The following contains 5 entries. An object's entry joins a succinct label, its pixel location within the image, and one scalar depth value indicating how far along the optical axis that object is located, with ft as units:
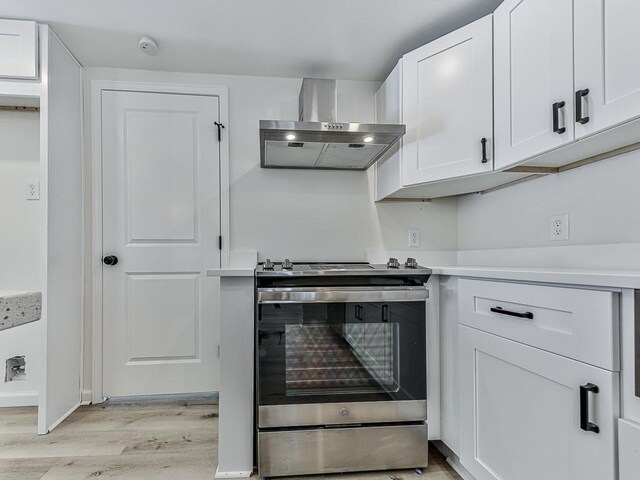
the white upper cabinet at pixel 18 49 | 5.70
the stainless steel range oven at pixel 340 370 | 4.62
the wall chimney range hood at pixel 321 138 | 5.39
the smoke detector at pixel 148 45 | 6.09
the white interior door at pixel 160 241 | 7.06
